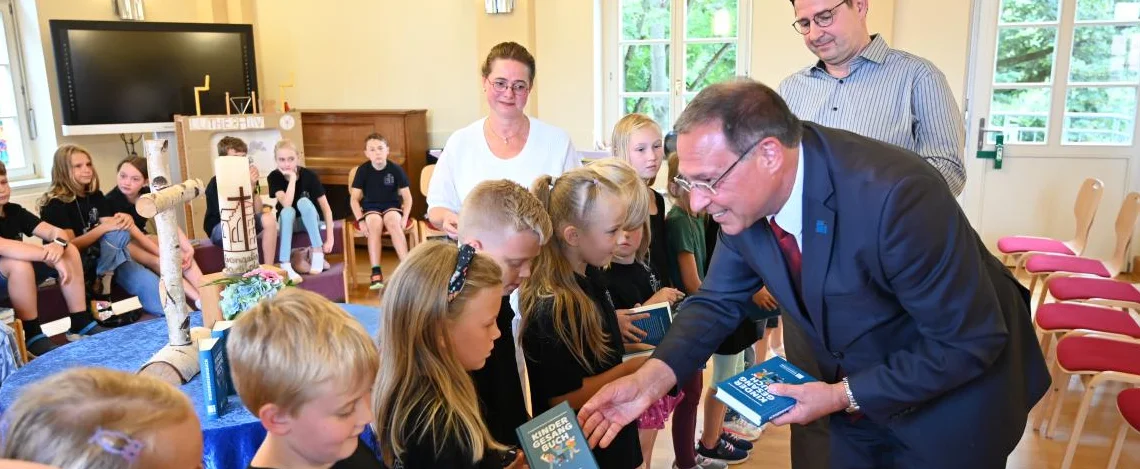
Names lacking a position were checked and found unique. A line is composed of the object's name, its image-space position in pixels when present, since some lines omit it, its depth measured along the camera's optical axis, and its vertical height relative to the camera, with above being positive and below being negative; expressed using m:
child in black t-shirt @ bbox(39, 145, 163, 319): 4.16 -0.58
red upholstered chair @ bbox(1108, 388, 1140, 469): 2.23 -0.90
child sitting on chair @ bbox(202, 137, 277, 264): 4.72 -0.67
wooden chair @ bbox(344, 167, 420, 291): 5.70 -0.94
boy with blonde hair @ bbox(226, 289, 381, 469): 1.20 -0.41
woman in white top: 2.65 -0.13
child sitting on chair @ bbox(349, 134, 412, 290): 5.76 -0.64
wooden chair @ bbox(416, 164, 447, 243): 5.71 -0.56
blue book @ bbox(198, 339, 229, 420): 1.87 -0.63
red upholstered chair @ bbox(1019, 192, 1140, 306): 3.81 -0.83
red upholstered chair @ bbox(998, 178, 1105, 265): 4.14 -0.78
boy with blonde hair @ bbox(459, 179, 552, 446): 1.66 -0.32
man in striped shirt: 2.23 +0.05
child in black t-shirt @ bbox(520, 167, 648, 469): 1.75 -0.46
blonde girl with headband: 1.35 -0.46
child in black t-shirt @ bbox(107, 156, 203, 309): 4.38 -0.47
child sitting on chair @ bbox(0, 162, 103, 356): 3.74 -0.73
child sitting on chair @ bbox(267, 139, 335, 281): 5.07 -0.58
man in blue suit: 1.36 -0.33
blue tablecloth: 1.87 -0.74
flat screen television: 5.63 +0.38
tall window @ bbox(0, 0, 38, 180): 5.45 +0.09
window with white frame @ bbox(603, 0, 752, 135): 6.04 +0.47
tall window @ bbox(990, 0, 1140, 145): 5.27 +0.23
